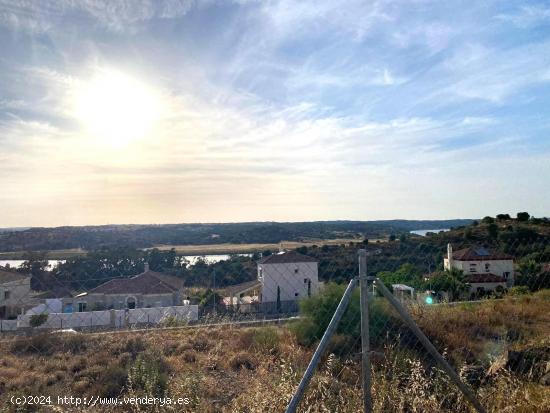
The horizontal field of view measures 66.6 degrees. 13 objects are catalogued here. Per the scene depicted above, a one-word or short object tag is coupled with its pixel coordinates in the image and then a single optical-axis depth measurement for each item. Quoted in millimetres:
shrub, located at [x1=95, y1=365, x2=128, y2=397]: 4883
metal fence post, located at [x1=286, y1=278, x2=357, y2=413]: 2649
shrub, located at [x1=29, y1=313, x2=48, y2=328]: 9523
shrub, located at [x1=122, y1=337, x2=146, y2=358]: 6430
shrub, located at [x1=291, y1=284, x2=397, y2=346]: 6211
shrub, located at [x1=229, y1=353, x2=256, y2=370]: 5750
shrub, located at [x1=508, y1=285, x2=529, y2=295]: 9508
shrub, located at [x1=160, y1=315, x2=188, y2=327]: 8102
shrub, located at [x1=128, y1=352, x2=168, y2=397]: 4425
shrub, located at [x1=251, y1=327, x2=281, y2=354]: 6094
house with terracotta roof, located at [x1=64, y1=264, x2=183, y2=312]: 22969
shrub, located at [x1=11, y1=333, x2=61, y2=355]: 6684
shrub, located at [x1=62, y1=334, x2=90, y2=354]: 6671
